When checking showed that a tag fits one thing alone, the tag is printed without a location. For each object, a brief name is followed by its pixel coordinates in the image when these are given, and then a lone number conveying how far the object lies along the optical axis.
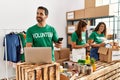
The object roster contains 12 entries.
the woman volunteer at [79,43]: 2.52
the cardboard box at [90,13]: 4.20
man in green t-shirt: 1.89
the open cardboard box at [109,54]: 2.60
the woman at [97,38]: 2.85
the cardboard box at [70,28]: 4.60
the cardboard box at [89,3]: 4.21
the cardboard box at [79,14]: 4.46
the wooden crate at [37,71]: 1.35
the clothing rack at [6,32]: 3.60
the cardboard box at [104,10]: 3.73
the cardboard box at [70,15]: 4.72
